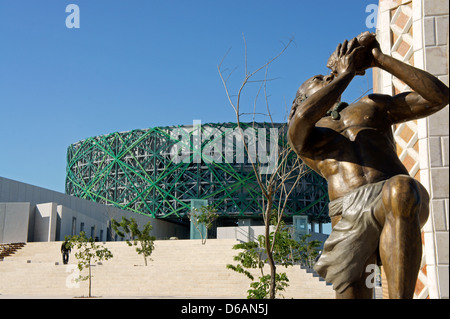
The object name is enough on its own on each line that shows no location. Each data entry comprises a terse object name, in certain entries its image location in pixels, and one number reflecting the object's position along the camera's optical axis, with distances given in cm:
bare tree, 820
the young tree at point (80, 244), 1830
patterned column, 417
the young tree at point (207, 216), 3425
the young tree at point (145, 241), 2499
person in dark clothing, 2374
